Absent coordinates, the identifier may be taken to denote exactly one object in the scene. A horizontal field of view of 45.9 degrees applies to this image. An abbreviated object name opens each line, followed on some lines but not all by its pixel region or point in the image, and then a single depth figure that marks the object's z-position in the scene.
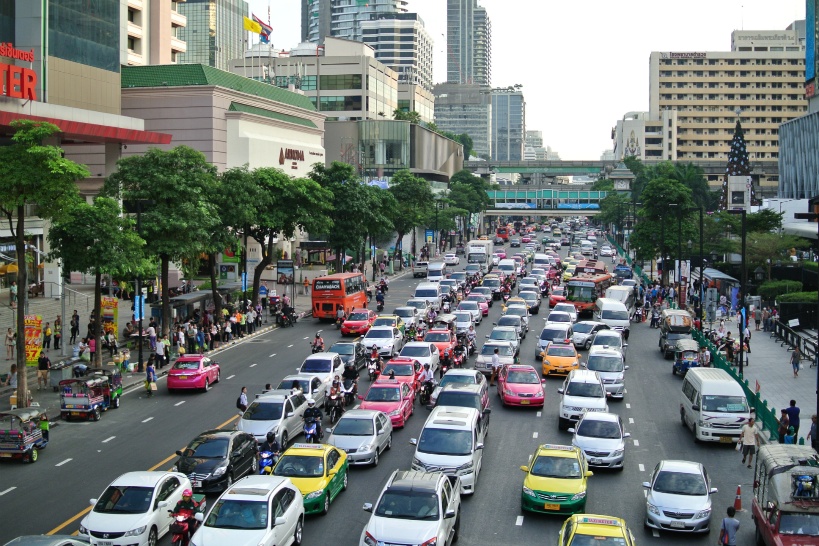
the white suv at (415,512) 17.53
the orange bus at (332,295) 53.44
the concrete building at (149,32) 84.12
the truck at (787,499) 17.58
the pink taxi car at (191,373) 34.75
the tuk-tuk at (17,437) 25.38
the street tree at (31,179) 30.34
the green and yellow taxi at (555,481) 20.62
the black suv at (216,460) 22.06
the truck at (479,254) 84.81
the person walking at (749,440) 25.83
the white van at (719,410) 27.72
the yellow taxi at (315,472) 20.62
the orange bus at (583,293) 57.31
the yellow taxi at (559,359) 37.62
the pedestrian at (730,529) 18.02
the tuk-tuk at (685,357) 39.00
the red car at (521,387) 32.06
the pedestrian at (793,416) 26.16
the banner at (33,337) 35.06
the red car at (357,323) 47.97
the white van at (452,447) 22.38
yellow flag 83.31
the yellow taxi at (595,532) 16.44
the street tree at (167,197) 41.88
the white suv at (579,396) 28.80
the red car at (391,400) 28.95
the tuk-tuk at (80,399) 30.61
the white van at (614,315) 48.97
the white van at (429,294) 56.62
